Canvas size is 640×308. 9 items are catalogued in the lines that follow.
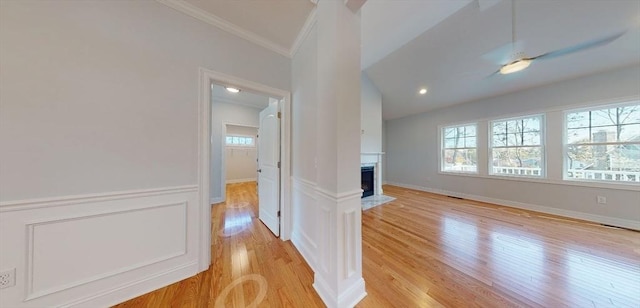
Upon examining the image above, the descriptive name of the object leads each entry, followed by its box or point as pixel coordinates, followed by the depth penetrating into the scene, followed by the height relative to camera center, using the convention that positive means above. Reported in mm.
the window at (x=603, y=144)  2924 +207
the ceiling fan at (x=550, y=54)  1912 +1178
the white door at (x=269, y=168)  2537 -208
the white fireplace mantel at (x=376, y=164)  5006 -265
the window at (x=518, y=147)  3828 +200
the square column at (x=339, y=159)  1354 -36
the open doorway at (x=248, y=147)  2604 +161
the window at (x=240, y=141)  6806 +514
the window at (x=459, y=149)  4871 +179
